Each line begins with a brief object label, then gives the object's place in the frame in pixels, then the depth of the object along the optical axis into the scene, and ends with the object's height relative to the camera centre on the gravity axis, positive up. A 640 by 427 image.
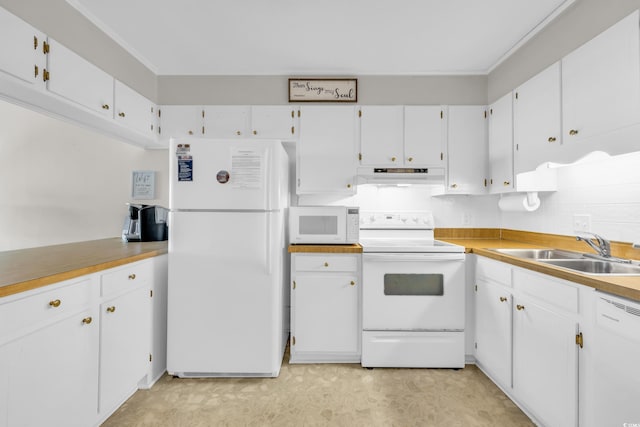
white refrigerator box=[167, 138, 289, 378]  2.05 -0.29
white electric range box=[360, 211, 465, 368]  2.26 -0.70
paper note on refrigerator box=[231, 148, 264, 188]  2.05 +0.31
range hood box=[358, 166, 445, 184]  2.64 +0.35
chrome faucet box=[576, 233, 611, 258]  1.72 -0.17
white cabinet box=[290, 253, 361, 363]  2.32 -0.71
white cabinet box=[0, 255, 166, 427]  1.10 -0.62
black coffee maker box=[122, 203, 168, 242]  2.44 -0.09
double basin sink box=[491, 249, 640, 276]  1.62 -0.28
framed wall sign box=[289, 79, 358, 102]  2.74 +1.15
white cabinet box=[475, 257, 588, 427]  1.40 -0.70
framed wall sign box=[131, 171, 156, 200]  2.90 +0.27
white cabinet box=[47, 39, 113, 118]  1.73 +0.85
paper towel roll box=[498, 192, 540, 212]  2.30 +0.11
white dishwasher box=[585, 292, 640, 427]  1.10 -0.58
